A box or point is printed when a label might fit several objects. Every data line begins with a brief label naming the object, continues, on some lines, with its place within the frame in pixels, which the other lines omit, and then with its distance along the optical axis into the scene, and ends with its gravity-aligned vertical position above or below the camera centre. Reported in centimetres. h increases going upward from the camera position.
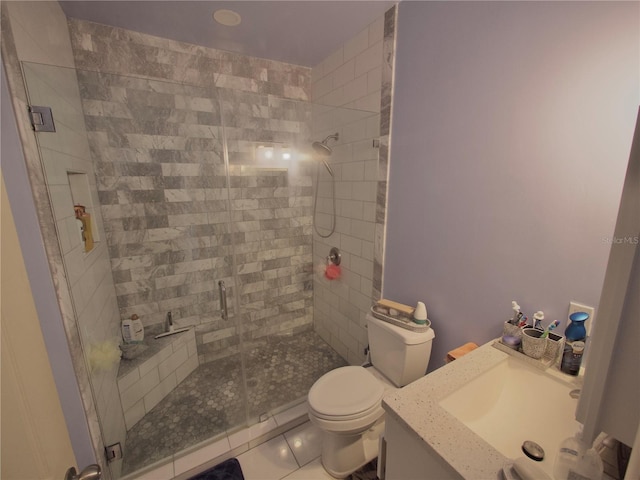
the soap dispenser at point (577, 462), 57 -64
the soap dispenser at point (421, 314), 154 -77
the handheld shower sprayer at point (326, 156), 222 +22
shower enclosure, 158 -45
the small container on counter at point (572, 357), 98 -65
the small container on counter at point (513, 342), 114 -68
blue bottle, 100 -56
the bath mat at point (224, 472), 149 -162
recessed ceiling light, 163 +102
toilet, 138 -116
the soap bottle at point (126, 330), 195 -105
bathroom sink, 89 -82
